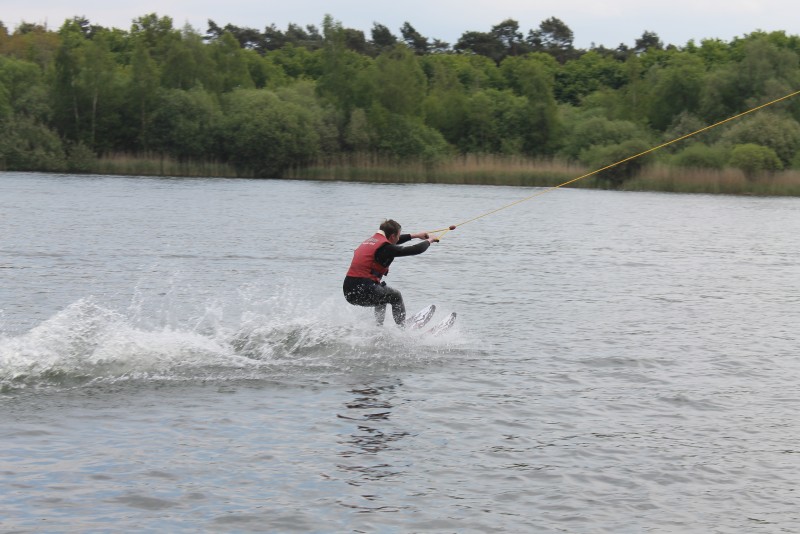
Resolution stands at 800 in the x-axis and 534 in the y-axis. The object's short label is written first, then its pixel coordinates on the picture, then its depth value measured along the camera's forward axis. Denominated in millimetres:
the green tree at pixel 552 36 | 138750
